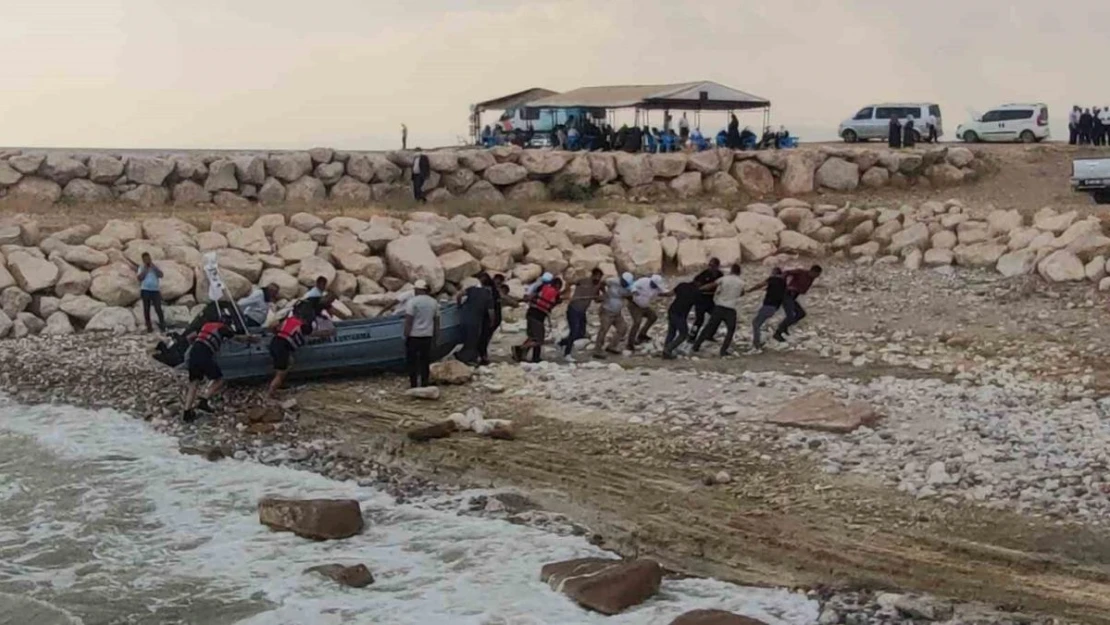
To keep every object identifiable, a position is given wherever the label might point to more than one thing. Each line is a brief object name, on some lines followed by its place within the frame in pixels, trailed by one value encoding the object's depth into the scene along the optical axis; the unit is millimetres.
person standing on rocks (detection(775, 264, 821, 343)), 19359
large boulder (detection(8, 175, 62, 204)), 28703
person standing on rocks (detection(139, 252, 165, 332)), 21281
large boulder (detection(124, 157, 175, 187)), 29750
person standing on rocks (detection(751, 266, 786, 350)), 18609
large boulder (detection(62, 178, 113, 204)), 29109
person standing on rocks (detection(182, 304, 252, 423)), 15805
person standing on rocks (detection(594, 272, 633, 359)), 18625
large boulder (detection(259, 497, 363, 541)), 11961
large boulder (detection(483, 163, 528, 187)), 31172
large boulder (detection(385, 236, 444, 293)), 24047
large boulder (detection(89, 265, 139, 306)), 22078
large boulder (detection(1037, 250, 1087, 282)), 21625
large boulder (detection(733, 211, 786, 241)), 26922
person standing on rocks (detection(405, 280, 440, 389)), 16328
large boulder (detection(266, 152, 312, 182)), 30375
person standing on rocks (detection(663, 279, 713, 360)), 18234
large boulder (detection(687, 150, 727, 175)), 31766
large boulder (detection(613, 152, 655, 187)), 31547
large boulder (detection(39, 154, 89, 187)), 29266
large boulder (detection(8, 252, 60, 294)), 22062
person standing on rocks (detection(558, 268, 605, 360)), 18562
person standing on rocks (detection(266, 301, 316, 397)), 16406
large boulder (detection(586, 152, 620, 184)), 31578
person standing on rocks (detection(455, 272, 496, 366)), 17766
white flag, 17062
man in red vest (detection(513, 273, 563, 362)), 18109
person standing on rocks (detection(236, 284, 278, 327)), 17641
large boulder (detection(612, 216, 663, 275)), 25562
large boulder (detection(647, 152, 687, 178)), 31625
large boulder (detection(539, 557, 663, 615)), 10078
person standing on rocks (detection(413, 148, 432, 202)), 30516
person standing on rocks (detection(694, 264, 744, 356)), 18250
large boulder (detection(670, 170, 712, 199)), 31375
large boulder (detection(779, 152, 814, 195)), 31328
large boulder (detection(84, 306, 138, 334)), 21438
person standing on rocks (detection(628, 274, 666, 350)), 18797
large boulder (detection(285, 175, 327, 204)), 30062
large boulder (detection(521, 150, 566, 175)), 31375
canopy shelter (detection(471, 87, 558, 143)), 45750
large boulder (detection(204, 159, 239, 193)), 30031
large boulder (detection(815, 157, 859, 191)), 31547
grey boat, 16906
